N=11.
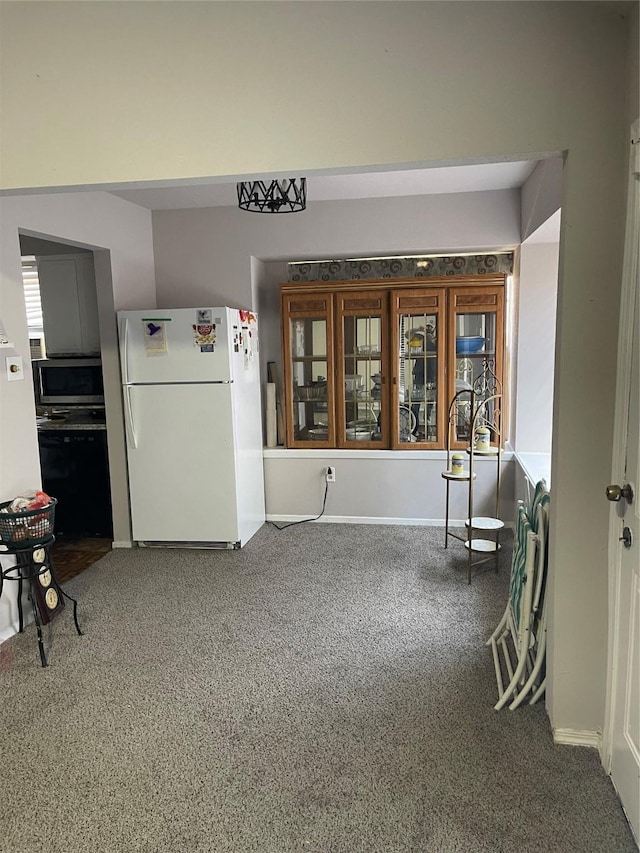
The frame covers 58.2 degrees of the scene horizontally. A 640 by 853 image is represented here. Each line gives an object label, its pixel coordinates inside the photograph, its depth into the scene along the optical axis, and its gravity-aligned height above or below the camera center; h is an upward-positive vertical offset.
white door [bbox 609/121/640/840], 1.70 -0.64
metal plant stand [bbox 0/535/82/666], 2.64 -1.09
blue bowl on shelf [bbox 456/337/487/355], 4.30 +0.05
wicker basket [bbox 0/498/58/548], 2.62 -0.77
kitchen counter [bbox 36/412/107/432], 4.20 -0.47
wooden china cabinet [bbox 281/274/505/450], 4.23 -0.01
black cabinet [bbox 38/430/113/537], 4.25 -0.90
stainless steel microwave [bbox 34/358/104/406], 4.20 -0.17
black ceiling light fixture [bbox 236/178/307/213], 2.99 +0.85
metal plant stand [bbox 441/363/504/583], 3.50 -0.65
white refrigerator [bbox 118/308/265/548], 3.80 -0.46
